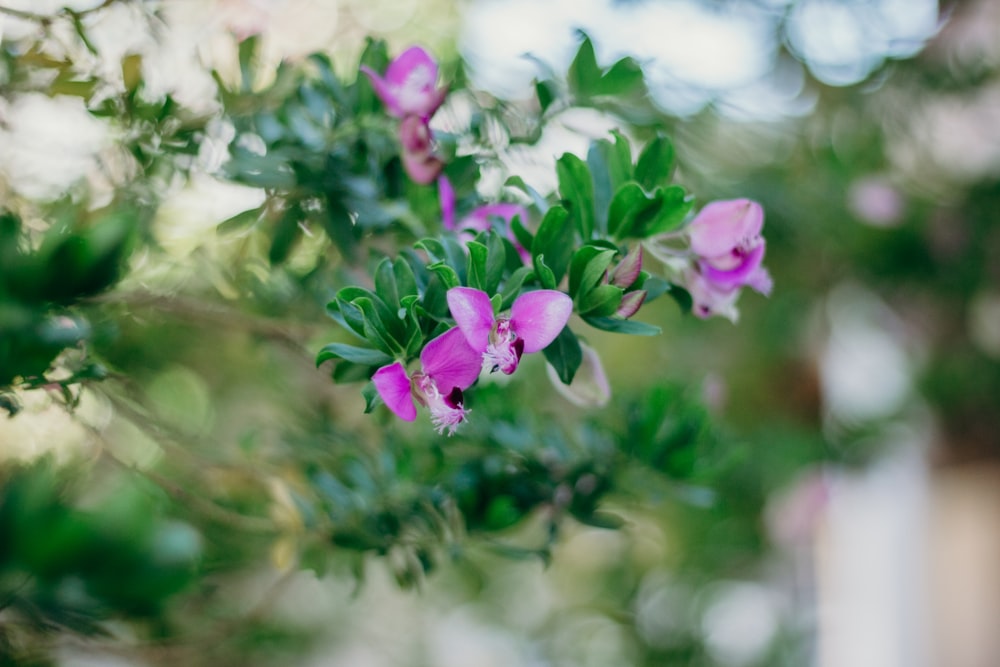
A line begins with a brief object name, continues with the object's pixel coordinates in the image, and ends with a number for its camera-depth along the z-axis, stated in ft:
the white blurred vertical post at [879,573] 8.34
